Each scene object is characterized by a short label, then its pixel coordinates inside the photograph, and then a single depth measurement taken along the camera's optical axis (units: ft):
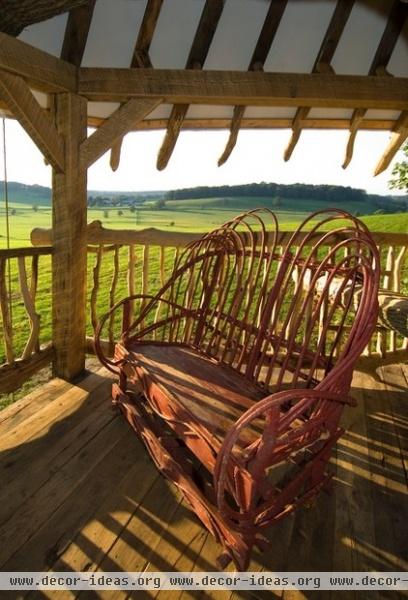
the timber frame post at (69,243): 9.10
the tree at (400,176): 17.03
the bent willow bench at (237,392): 4.54
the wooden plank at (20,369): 8.77
